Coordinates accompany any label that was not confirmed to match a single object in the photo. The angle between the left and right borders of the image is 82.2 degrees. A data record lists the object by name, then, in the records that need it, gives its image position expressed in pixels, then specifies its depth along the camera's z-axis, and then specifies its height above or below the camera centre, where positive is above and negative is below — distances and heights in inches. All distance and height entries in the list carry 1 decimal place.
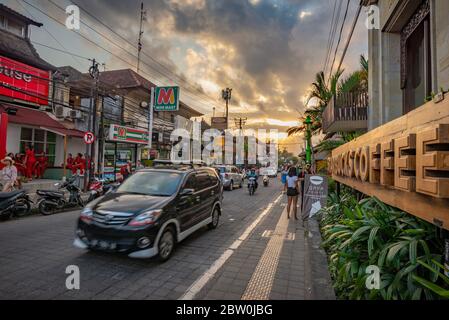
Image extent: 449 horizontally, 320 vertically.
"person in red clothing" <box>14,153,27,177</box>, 523.1 -6.1
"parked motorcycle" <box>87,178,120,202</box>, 381.1 -39.8
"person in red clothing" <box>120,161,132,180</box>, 546.1 -13.7
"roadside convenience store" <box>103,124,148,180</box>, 700.7 +52.4
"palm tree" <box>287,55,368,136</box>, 413.3 +145.7
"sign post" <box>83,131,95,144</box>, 490.5 +48.6
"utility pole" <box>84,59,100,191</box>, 543.5 +119.4
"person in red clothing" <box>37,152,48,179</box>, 585.1 -8.0
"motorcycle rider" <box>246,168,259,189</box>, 625.2 -18.1
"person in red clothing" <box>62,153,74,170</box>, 615.5 +0.5
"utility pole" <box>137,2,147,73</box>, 899.4 +443.1
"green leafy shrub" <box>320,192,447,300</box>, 101.1 -38.8
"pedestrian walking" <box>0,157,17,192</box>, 350.0 -19.6
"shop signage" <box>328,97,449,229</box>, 90.5 +3.2
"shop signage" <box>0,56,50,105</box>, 510.0 +173.5
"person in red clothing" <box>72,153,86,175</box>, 610.2 -3.8
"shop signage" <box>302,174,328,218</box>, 292.7 -30.2
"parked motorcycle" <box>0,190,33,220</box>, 277.1 -48.5
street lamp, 479.3 +45.4
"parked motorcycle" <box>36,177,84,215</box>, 323.2 -49.4
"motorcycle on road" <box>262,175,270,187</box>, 872.9 -47.7
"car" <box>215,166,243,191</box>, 683.0 -29.1
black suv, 164.1 -35.2
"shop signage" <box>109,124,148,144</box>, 681.0 +83.7
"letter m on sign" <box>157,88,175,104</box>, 752.6 +201.9
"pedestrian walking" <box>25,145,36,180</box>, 542.0 +0.4
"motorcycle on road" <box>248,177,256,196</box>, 610.5 -43.4
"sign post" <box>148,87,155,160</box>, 713.8 +132.8
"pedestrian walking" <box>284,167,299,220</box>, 334.6 -24.0
